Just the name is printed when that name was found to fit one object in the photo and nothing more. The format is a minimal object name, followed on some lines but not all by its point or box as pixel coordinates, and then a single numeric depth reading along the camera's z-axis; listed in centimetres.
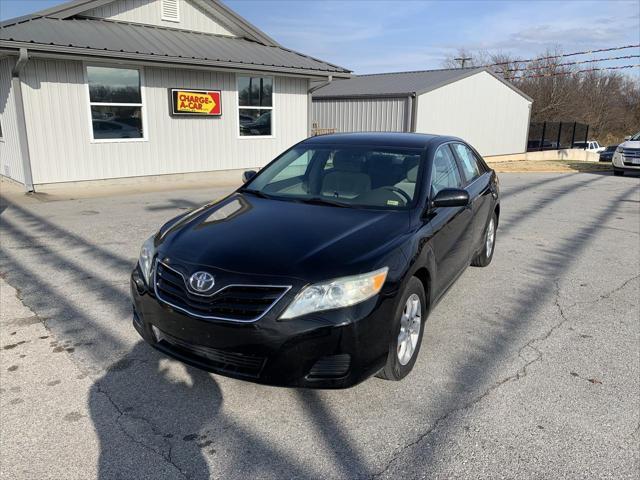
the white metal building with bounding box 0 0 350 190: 1041
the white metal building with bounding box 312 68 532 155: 2094
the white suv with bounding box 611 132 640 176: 1784
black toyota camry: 272
